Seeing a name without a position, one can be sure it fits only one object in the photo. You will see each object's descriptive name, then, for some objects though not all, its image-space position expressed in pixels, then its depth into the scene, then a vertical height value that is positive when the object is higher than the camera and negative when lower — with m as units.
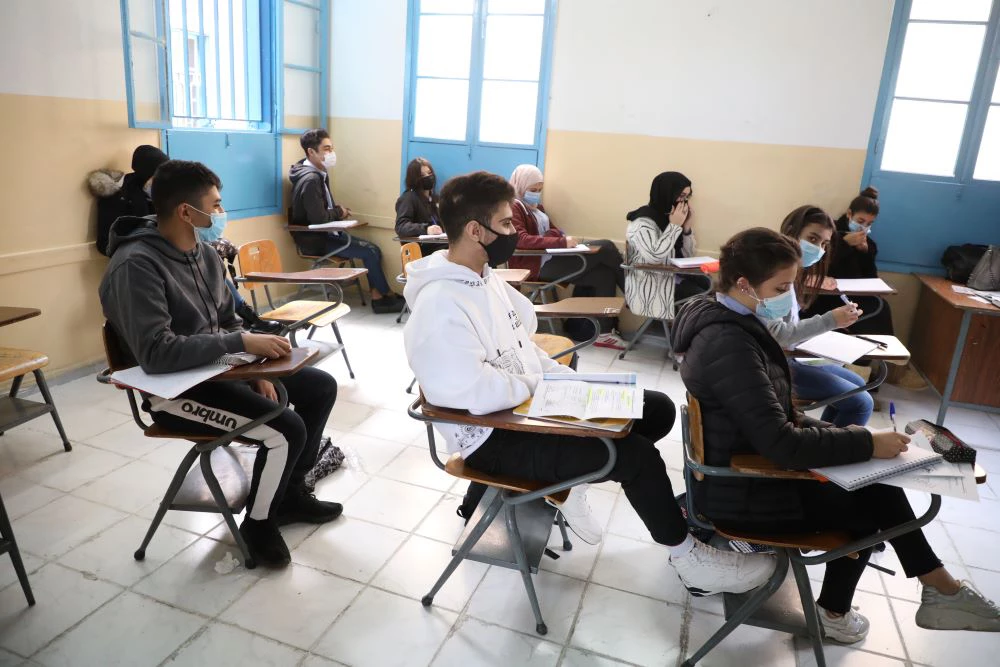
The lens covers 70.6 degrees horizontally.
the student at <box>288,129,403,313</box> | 5.00 -0.52
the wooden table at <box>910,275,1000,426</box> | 3.65 -0.88
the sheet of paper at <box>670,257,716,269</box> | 4.07 -0.56
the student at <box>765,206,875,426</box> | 2.56 -0.74
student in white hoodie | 1.80 -0.59
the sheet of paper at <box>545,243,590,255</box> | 4.30 -0.58
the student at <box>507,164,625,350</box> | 4.58 -0.70
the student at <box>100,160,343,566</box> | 2.01 -0.61
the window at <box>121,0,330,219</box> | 3.87 +0.29
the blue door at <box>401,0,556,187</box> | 4.92 +0.44
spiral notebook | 1.54 -0.63
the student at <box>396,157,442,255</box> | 5.01 -0.41
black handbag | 4.15 -0.44
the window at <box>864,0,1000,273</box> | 4.16 +0.28
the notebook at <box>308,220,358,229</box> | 4.86 -0.59
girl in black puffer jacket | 1.63 -0.63
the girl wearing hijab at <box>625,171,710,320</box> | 4.16 -0.48
